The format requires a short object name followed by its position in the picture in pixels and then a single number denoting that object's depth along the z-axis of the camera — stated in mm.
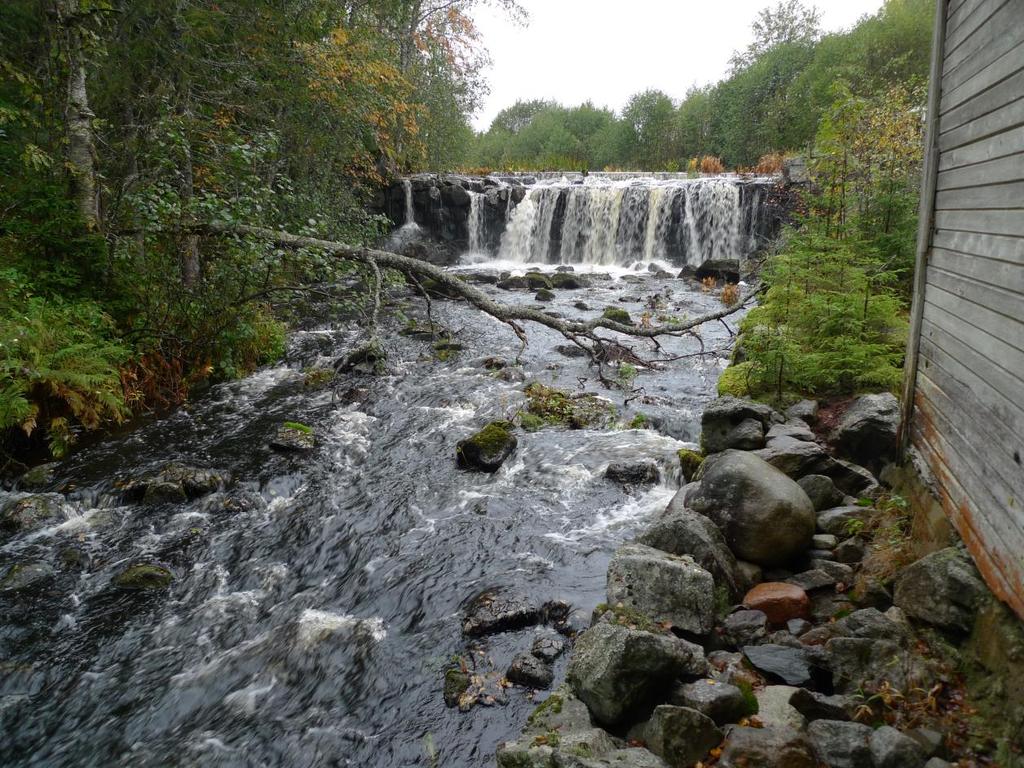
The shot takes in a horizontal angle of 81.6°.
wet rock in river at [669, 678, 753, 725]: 3525
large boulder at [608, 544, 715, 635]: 4559
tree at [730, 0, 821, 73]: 44906
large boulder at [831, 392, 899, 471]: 6078
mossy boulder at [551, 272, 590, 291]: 22133
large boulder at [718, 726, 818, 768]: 3064
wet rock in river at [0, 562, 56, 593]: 5980
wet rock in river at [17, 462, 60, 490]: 7582
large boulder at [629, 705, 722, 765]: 3336
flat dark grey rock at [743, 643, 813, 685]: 3867
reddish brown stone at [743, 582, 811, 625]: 4648
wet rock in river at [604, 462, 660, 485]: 8102
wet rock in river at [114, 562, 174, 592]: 6117
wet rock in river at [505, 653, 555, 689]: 4762
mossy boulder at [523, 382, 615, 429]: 10219
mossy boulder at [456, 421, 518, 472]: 8766
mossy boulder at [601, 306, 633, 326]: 15510
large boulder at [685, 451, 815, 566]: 5262
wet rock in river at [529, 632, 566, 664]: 5027
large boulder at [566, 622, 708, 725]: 3803
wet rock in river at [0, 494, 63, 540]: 6824
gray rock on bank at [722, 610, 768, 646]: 4445
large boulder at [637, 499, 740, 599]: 5004
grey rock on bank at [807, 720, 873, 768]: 3055
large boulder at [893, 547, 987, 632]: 3703
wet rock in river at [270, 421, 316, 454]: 9125
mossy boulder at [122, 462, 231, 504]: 7582
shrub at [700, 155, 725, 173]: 34531
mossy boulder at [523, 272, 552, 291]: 21805
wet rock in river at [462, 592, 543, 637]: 5480
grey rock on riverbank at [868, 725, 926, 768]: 2963
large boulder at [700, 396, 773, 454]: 6973
